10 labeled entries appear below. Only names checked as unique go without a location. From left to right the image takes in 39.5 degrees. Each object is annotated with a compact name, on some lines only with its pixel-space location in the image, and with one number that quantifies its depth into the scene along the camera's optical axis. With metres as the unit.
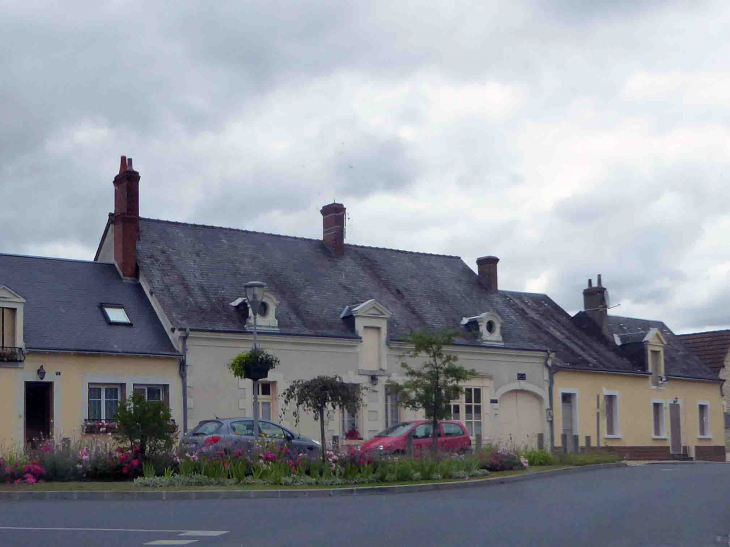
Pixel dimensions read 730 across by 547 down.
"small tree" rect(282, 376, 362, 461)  21.89
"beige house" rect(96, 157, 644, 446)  29.28
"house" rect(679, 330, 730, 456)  44.53
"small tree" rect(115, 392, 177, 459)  20.14
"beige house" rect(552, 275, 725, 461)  37.53
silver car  22.86
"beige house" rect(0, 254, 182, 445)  25.64
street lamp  22.19
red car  26.64
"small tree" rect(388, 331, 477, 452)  25.94
